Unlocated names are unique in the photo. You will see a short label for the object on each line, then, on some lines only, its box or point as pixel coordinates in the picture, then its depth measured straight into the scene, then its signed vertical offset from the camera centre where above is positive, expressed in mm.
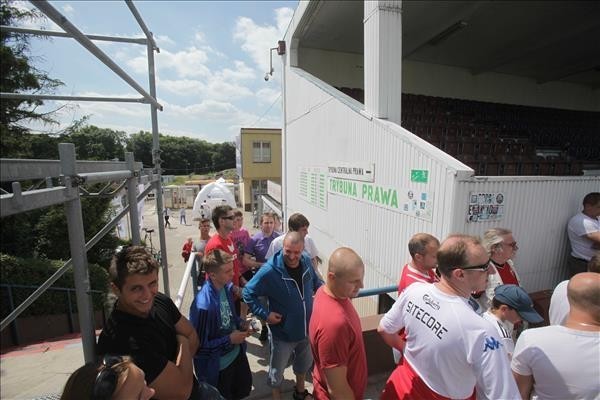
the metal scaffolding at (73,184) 1104 -81
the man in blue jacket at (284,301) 2729 -1236
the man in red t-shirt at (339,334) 1779 -1026
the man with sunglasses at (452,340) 1484 -930
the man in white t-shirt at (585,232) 4234 -1005
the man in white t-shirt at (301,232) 3725 -919
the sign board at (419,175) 4625 -188
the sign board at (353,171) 6265 -168
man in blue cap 2070 -1032
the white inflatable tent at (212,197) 12195 -1286
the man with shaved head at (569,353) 1543 -1012
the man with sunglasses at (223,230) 3635 -785
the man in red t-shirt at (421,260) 2609 -842
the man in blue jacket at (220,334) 2311 -1328
